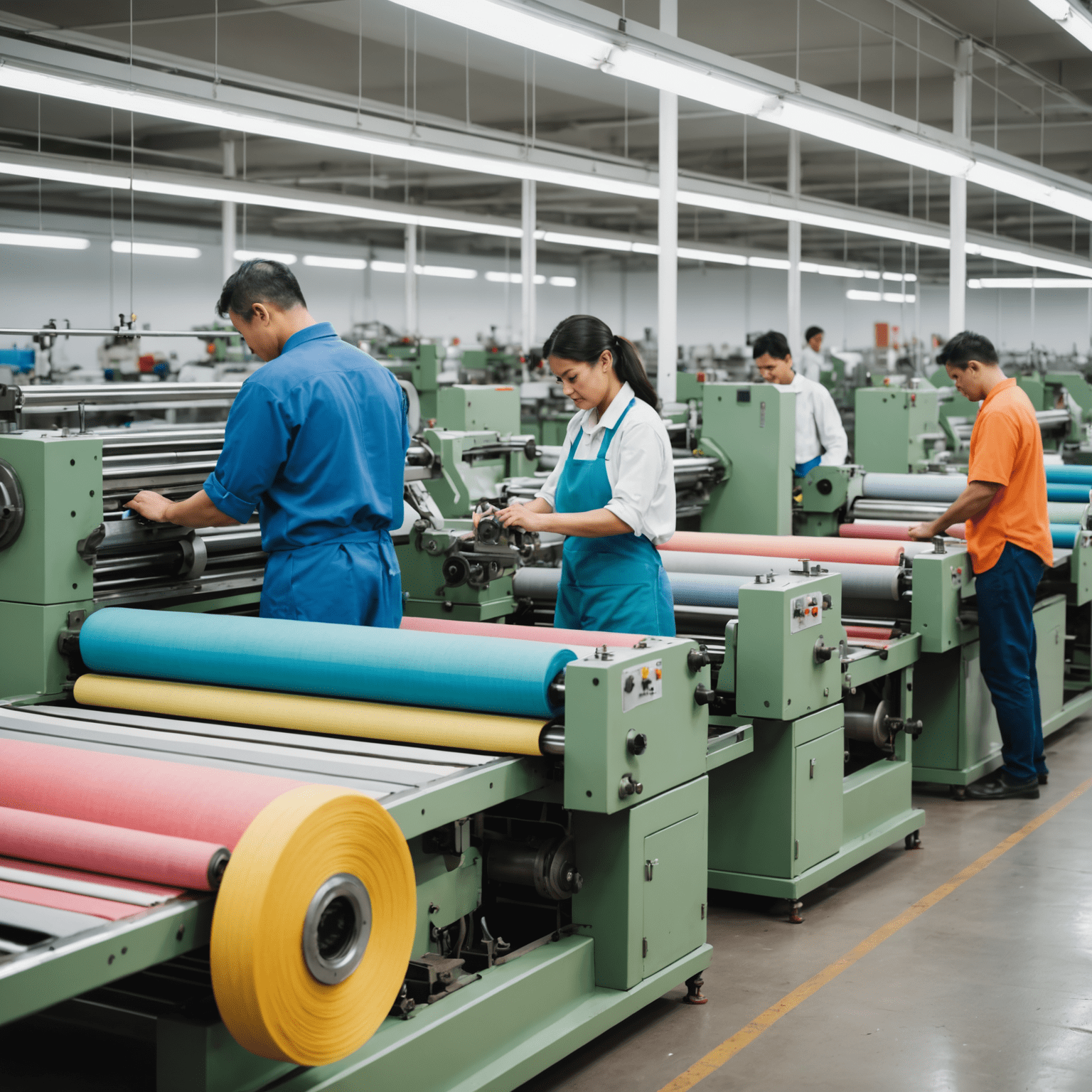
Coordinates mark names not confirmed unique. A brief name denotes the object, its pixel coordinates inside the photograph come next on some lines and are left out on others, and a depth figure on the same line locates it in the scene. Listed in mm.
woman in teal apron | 3188
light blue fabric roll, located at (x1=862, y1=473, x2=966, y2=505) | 5539
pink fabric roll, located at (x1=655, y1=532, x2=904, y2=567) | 4434
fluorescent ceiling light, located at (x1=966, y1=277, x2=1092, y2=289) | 15586
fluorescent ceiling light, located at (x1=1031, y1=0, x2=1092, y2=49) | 6180
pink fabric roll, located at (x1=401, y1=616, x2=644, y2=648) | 2875
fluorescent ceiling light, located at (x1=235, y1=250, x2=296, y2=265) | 14719
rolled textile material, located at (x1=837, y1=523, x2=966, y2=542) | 5203
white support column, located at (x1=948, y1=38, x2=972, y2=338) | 10695
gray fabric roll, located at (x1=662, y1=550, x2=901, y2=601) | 4078
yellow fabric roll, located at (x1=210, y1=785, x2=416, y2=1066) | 1795
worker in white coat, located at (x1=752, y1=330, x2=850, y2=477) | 5734
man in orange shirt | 4539
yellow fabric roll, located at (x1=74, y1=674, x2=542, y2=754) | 2512
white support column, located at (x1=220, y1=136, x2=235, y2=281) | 12836
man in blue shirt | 2832
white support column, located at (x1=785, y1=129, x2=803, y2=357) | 13523
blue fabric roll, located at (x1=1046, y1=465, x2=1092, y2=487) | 6512
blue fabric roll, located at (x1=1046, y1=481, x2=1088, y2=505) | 6078
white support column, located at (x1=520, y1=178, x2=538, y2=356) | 11883
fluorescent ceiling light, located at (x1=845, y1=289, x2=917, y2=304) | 19156
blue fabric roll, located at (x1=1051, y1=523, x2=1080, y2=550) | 5484
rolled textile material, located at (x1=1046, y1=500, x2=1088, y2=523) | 5664
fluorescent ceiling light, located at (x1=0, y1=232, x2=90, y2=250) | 13262
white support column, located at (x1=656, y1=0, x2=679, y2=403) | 7566
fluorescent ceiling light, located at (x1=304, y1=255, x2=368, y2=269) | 15742
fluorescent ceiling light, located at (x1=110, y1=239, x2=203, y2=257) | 14375
